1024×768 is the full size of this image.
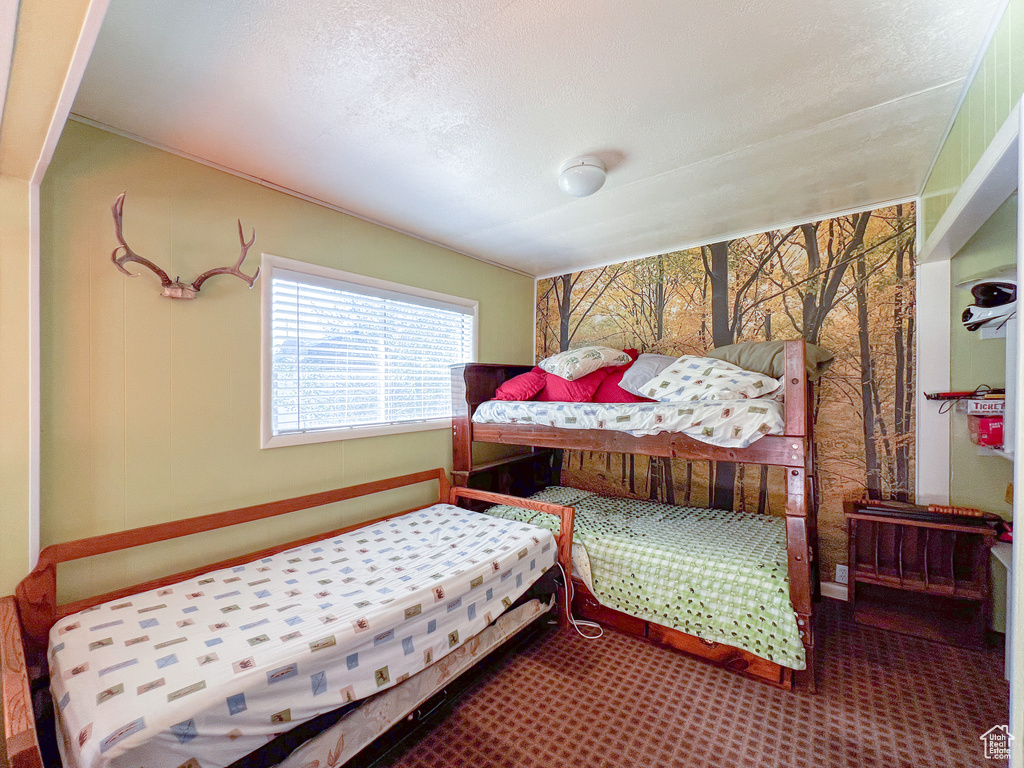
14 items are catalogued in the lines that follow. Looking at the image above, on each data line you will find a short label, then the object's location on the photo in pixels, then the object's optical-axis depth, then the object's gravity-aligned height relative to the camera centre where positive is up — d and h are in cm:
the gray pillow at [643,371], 252 +10
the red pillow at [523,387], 280 -1
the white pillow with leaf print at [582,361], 267 +17
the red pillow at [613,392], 257 -4
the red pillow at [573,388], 266 -2
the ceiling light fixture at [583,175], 194 +104
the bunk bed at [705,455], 176 -36
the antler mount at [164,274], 159 +51
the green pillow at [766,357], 220 +17
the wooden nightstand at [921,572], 205 -102
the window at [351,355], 219 +20
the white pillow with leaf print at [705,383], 196 +2
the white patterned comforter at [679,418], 179 -17
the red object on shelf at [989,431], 185 -21
